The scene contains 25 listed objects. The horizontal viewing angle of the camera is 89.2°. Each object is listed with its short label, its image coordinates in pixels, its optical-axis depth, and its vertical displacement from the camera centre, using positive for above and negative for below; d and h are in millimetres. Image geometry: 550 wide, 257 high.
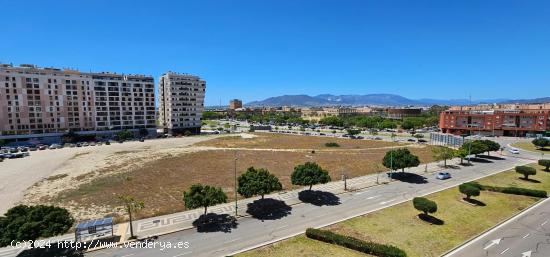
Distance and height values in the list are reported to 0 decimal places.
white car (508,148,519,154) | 90606 -13533
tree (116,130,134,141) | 123875 -8732
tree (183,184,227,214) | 36650 -10993
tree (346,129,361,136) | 146475 -10319
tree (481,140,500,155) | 78562 -9956
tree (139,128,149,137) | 138500 -8314
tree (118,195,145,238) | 33706 -14137
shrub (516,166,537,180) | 57594 -12709
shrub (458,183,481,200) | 44781 -12760
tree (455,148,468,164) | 72625 -10972
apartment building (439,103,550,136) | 127312 -5096
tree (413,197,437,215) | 38094 -12958
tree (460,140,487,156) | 77000 -10045
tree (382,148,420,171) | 60688 -10600
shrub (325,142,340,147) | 111500 -12873
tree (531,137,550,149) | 95250 -11295
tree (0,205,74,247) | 26688 -10645
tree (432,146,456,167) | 73438 -11439
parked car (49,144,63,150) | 104500 -11227
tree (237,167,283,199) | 41250 -10463
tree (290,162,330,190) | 46938 -10689
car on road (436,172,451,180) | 60719 -14129
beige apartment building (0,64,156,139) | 105125 +6216
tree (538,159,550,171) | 66250 -12906
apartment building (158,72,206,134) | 146750 +7228
